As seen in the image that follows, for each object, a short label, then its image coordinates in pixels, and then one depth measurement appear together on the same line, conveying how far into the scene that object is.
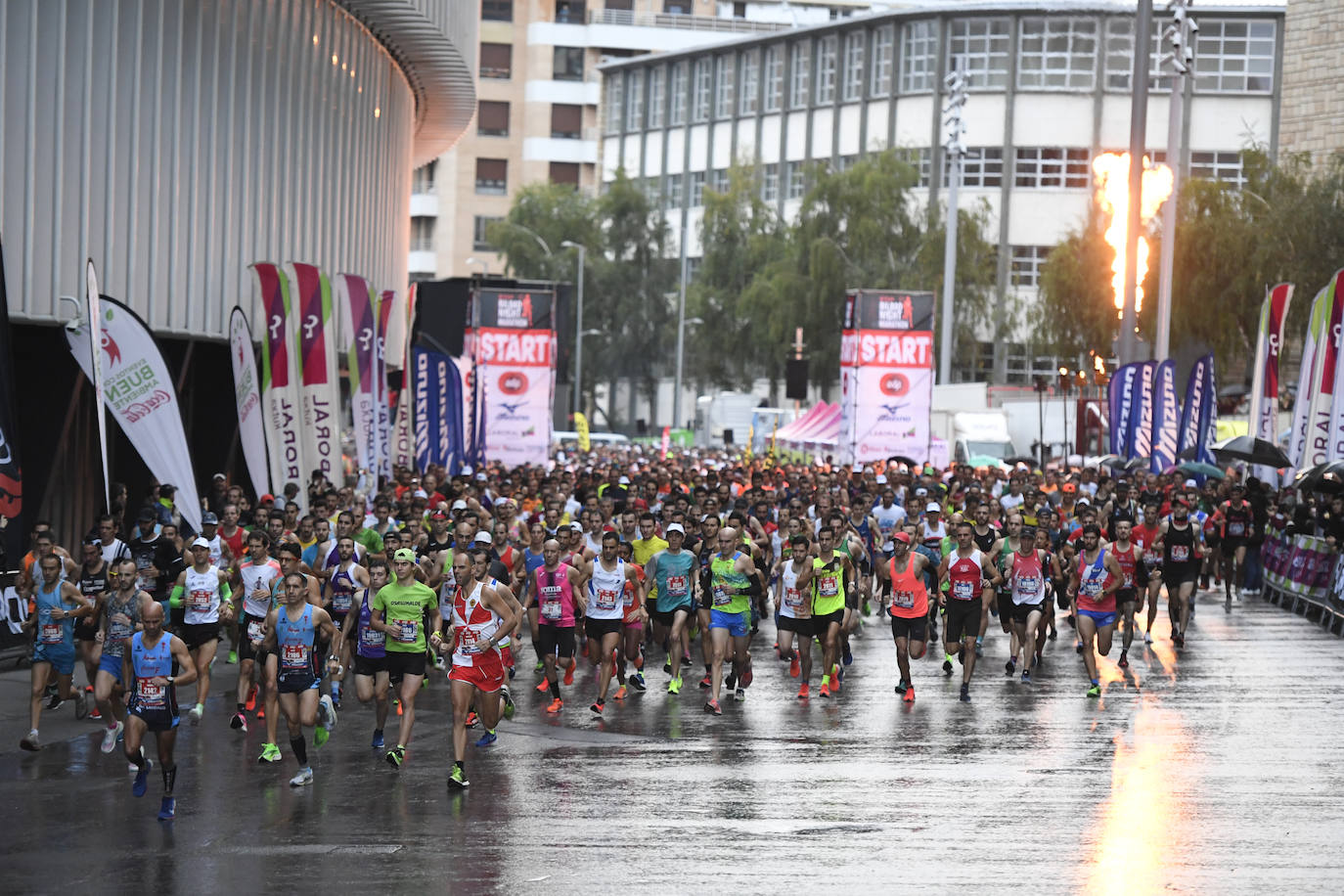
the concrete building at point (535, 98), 96.44
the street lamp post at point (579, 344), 76.55
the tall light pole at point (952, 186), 55.19
